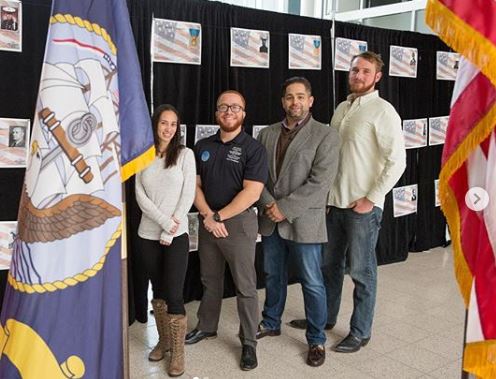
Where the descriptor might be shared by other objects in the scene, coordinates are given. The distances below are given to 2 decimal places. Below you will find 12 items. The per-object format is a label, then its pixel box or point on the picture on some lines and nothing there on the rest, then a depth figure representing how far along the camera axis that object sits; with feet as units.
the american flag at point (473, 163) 4.77
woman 8.84
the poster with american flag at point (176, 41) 11.17
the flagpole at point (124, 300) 5.83
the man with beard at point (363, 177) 9.59
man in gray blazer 9.38
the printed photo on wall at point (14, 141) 9.55
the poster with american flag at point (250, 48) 12.41
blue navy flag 5.45
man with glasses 9.18
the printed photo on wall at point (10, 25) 9.31
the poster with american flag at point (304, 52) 13.57
